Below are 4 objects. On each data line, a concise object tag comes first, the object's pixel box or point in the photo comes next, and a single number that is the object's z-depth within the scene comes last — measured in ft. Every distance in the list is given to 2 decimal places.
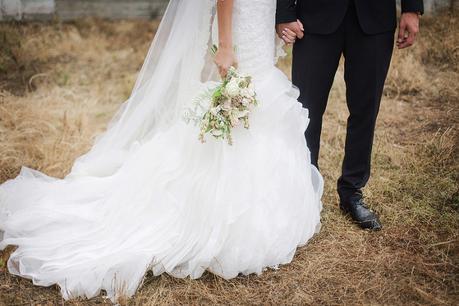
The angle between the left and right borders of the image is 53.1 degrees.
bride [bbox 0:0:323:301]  8.46
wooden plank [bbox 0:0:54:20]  19.41
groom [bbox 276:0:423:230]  8.71
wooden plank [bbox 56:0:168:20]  25.68
